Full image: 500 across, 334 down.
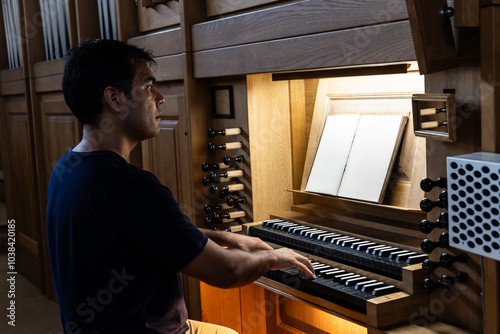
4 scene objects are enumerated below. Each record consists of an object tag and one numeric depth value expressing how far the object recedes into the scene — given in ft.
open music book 8.55
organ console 6.52
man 5.71
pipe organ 5.92
